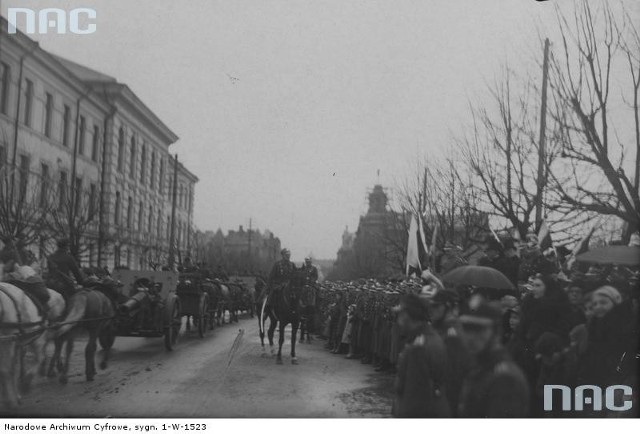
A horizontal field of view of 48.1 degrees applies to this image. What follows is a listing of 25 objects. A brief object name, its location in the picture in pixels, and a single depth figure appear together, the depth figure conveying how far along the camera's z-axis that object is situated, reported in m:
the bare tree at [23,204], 14.06
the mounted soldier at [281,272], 13.24
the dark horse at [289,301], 13.08
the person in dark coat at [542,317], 7.11
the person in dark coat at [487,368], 6.34
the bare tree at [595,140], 9.62
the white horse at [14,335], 8.05
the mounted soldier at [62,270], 10.27
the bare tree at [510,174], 11.39
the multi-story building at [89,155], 11.00
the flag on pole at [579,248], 8.64
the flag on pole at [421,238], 9.10
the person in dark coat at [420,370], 5.72
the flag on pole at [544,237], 9.43
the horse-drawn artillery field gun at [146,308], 12.17
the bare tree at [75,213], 12.81
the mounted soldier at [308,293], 13.33
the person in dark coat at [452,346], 6.33
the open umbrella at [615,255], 7.80
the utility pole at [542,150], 10.58
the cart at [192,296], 16.23
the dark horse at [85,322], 9.92
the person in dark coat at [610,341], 6.93
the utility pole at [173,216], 11.60
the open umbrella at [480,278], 7.91
